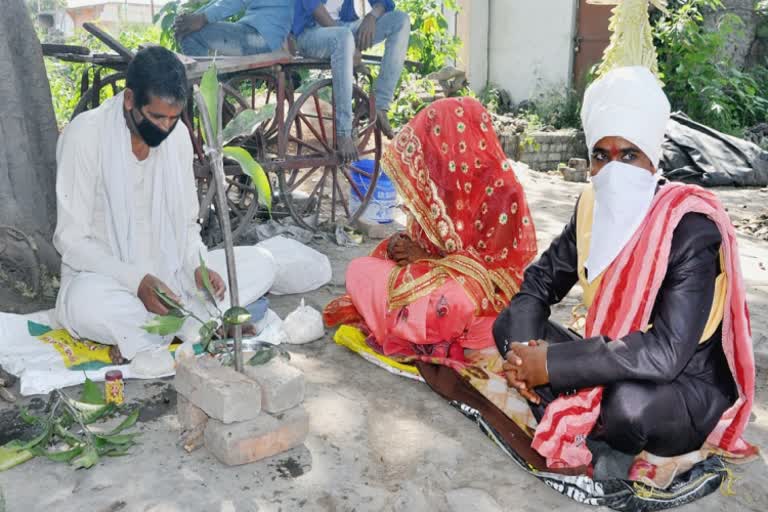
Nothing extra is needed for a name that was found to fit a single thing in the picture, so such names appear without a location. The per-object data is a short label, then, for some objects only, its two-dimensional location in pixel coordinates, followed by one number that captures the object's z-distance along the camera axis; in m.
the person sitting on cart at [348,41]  5.02
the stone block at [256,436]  2.33
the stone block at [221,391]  2.31
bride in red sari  3.17
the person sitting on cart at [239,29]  4.95
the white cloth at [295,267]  4.12
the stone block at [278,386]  2.41
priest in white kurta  3.05
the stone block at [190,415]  2.49
